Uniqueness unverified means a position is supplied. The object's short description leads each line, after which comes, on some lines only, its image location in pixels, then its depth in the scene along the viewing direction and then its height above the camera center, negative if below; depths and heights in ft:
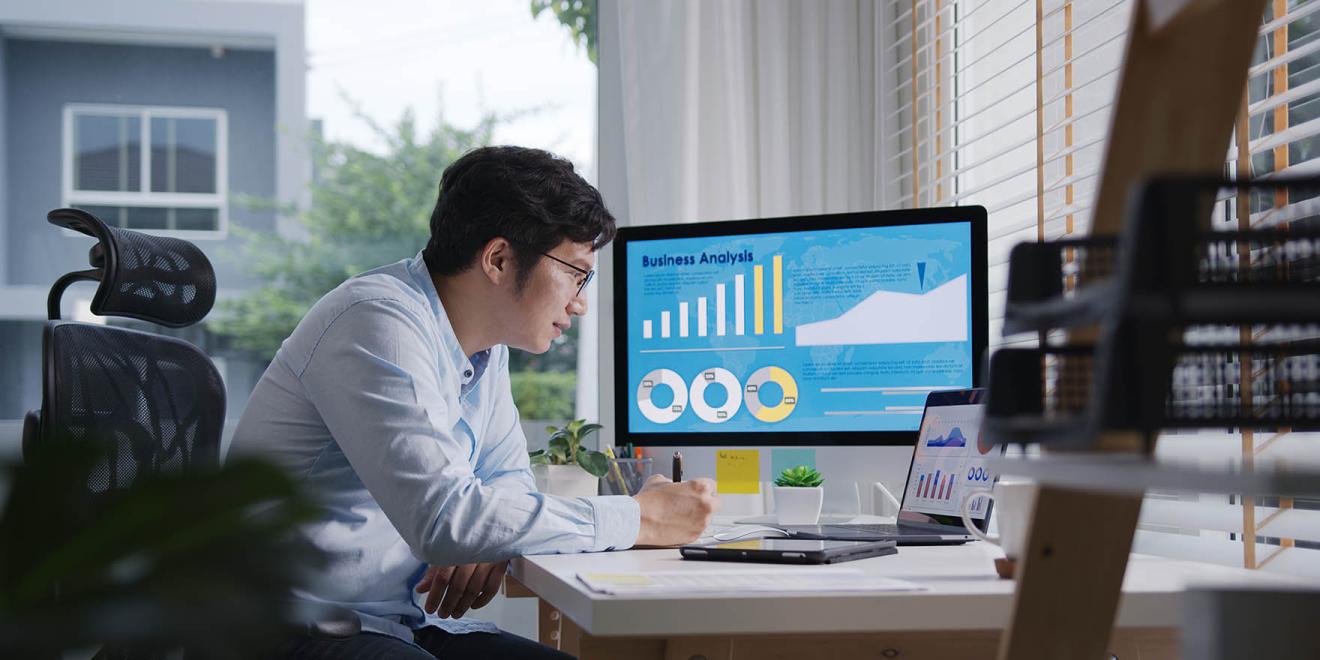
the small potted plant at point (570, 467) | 6.44 -0.67
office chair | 5.26 -0.06
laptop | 5.44 -0.66
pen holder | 6.54 -0.73
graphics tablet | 4.15 -0.76
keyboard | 5.52 -0.89
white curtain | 9.12 +1.88
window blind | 5.14 +1.22
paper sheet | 3.39 -0.71
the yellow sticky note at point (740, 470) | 7.03 -0.75
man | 4.54 -0.29
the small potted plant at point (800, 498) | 6.34 -0.83
